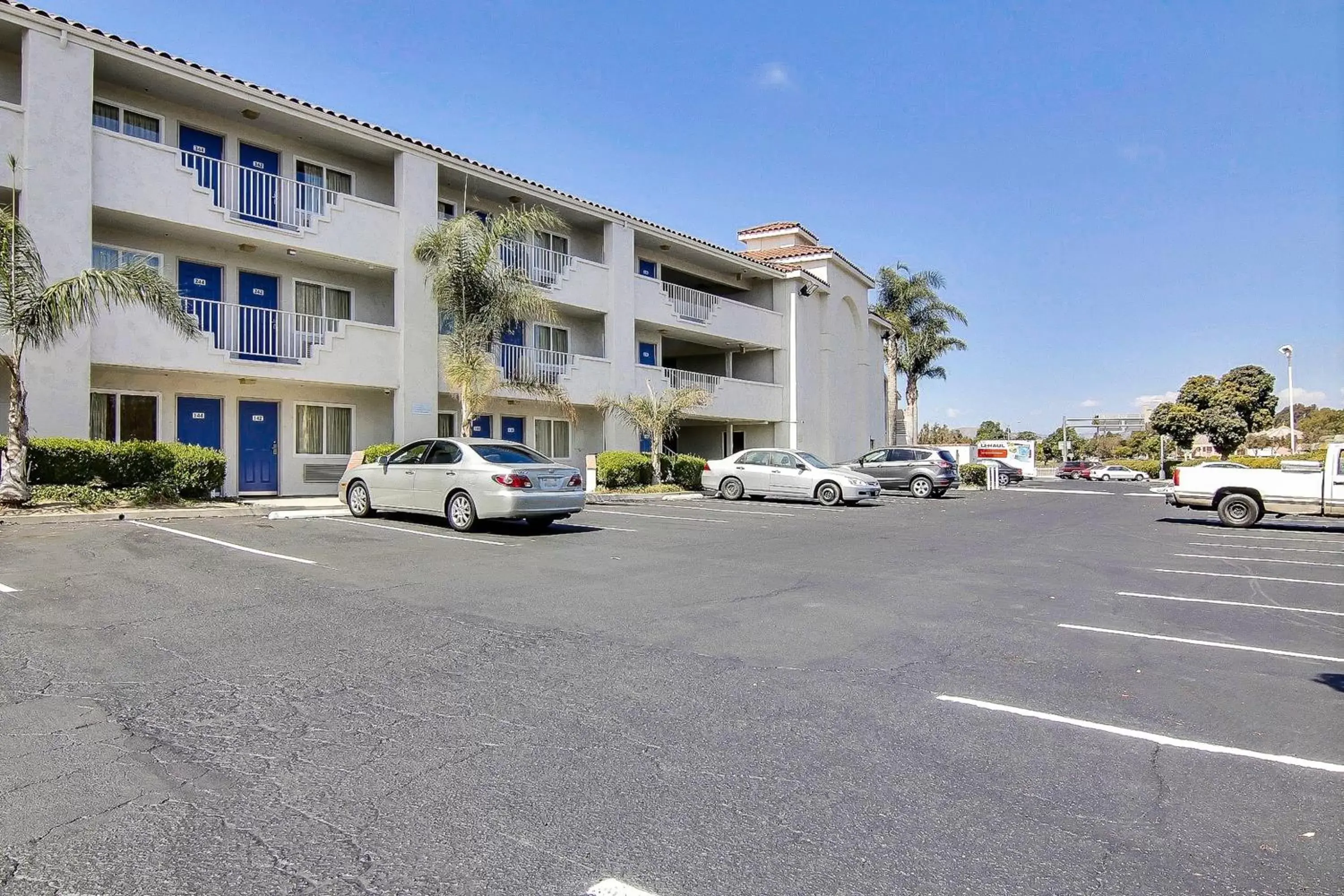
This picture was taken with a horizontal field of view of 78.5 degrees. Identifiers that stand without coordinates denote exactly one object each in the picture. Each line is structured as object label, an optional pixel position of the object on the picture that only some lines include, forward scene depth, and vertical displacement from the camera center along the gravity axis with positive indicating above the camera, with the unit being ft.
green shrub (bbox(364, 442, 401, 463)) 61.41 -0.07
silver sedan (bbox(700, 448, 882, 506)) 74.64 -2.70
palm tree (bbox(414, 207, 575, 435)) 62.49 +12.29
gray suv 93.91 -2.29
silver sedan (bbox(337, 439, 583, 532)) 41.42 -1.76
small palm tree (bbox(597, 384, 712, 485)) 81.87 +3.98
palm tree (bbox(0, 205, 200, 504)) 42.52 +7.90
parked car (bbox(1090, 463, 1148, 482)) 224.12 -6.69
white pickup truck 55.06 -2.88
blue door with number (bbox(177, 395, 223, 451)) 60.44 +2.13
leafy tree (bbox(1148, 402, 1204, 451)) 202.80 +6.50
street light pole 127.24 +4.65
